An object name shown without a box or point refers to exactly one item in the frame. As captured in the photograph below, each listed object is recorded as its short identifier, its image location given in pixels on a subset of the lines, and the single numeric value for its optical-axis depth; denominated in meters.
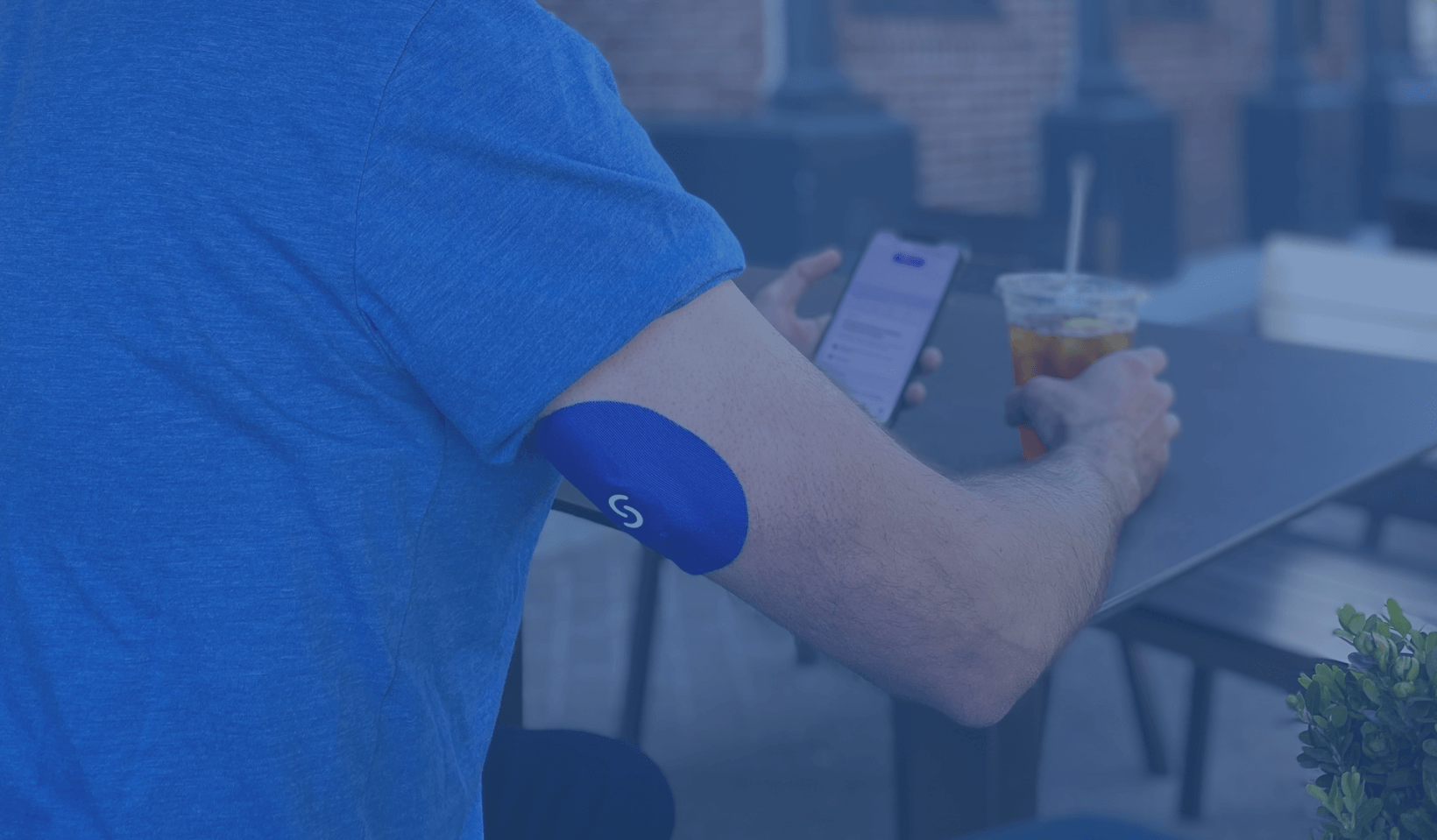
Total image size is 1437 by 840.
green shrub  0.62
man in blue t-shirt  0.72
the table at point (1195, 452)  1.14
